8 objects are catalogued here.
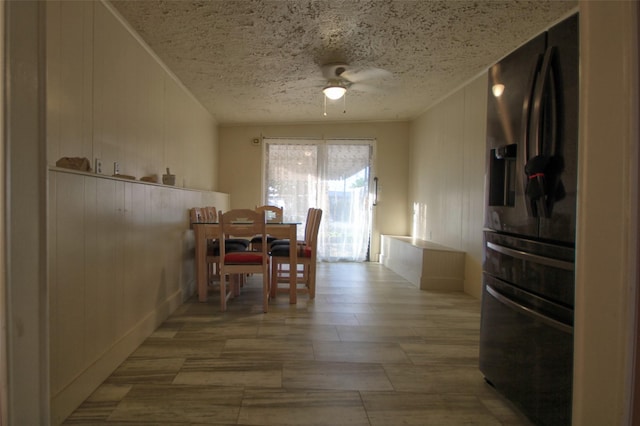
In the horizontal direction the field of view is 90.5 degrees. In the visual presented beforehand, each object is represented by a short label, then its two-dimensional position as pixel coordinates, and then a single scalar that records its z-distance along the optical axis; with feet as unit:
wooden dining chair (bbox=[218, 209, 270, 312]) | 8.84
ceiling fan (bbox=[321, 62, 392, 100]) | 10.12
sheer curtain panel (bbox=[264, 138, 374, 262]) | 18.03
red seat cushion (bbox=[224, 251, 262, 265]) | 9.23
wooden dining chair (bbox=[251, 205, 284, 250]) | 12.65
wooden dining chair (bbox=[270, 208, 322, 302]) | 10.38
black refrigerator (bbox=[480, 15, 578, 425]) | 3.79
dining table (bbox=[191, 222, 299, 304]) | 9.93
